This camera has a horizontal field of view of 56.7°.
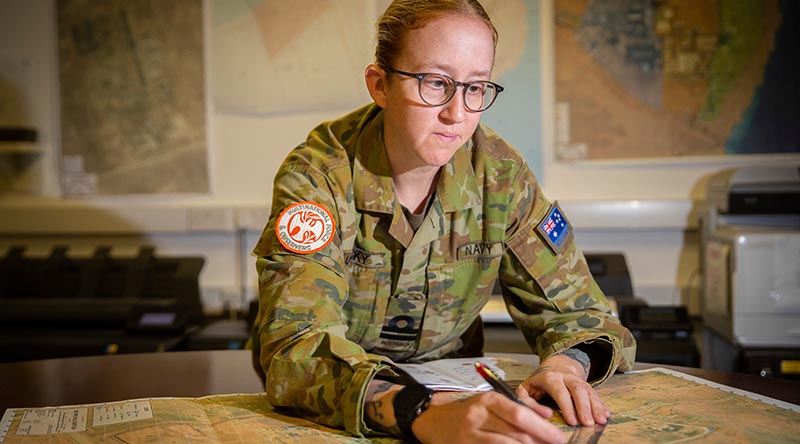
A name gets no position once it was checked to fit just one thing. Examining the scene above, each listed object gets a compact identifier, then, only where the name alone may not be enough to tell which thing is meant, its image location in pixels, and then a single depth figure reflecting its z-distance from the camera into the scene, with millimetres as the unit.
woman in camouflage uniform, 1056
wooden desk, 1158
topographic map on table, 919
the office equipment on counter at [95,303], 2523
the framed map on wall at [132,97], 3248
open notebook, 1096
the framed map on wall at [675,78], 2984
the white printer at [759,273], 2469
